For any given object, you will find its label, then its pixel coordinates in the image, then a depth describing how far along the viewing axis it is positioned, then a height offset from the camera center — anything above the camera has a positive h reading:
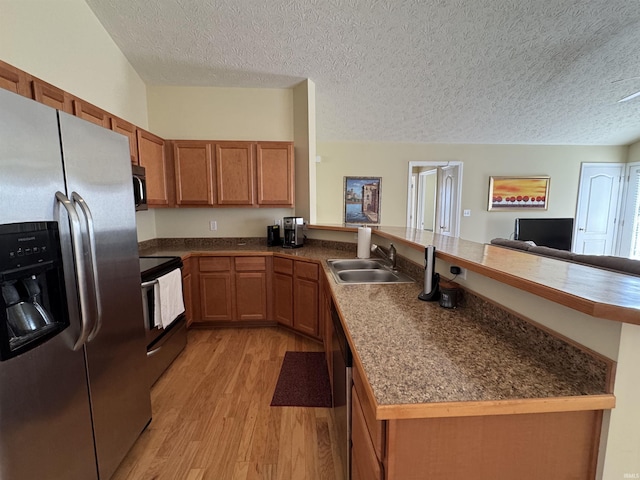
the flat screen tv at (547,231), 4.84 -0.32
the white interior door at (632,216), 5.11 -0.05
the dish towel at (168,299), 2.03 -0.69
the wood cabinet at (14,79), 1.39 +0.67
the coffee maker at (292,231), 3.25 -0.24
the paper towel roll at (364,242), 2.52 -0.27
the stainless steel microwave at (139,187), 2.36 +0.20
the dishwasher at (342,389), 1.19 -0.86
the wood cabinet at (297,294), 2.71 -0.85
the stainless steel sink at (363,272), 2.00 -0.47
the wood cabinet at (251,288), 3.03 -0.84
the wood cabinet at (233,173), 3.19 +0.44
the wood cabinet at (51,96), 1.59 +0.70
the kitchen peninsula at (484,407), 0.70 -0.49
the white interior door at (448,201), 5.13 +0.21
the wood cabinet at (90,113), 1.93 +0.72
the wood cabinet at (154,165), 2.76 +0.47
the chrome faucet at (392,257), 2.15 -0.37
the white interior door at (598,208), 5.22 +0.10
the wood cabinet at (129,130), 2.33 +0.70
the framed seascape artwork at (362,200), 4.97 +0.21
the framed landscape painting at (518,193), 5.09 +0.36
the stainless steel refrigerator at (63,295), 0.90 -0.34
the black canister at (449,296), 1.35 -0.41
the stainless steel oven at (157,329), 1.96 -0.95
